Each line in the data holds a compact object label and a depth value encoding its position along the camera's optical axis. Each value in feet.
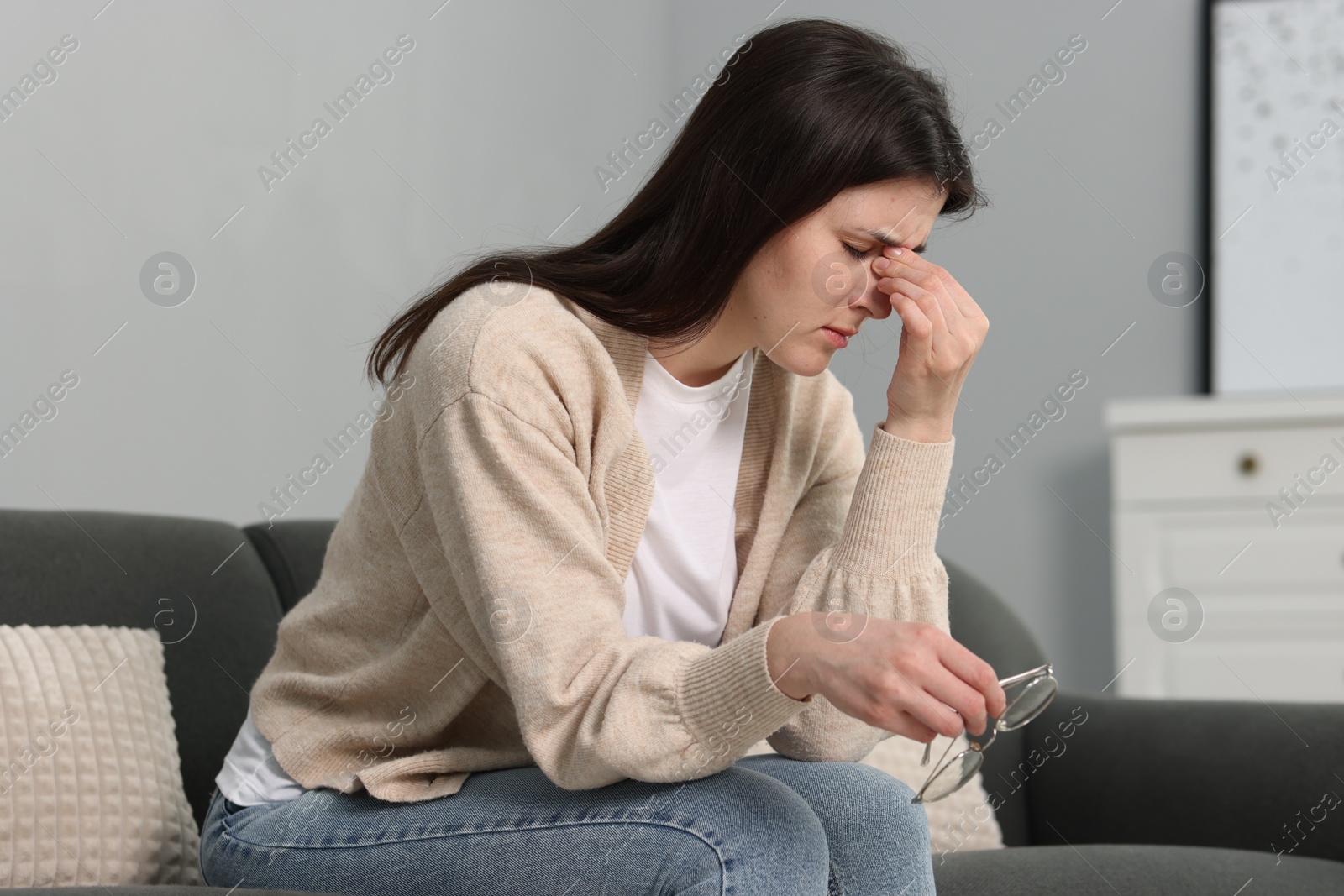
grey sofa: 18.18
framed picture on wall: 27.40
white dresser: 23.46
